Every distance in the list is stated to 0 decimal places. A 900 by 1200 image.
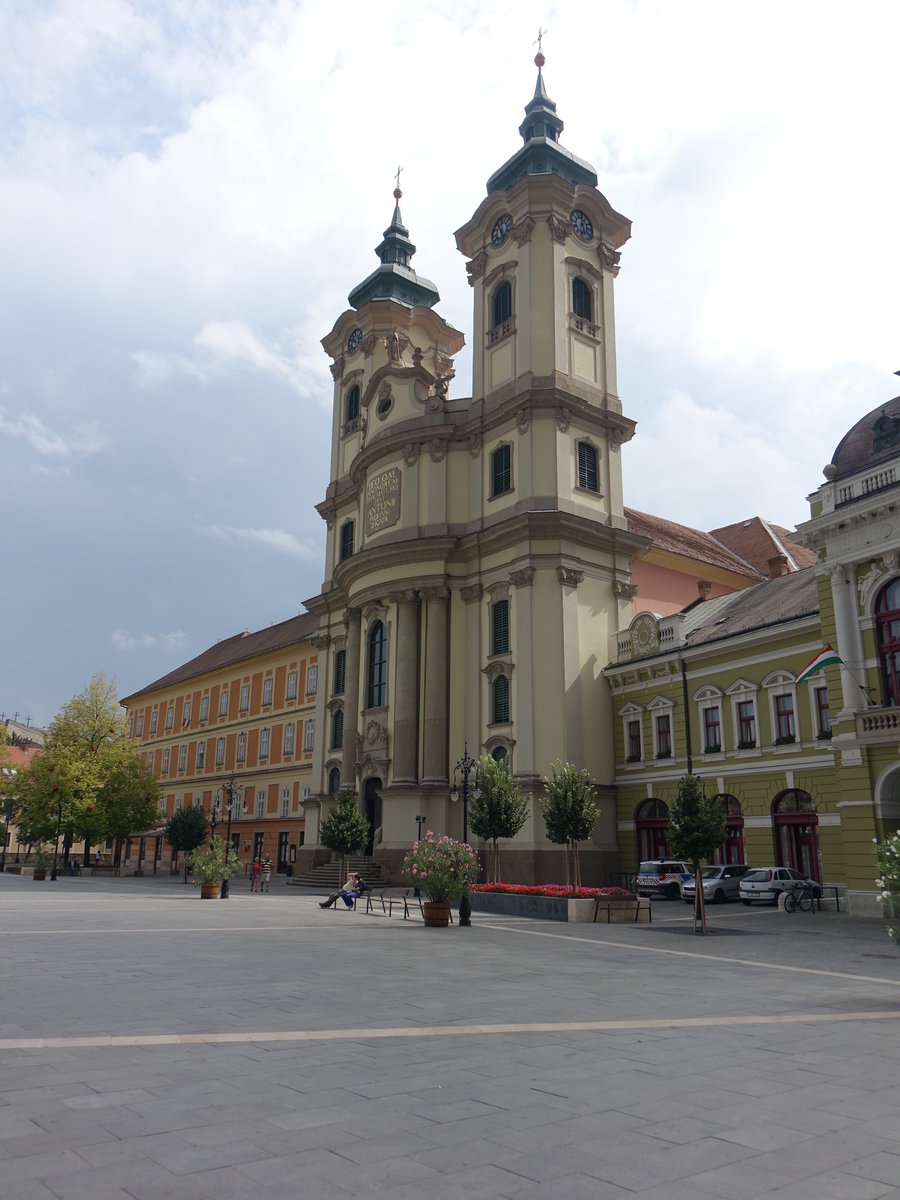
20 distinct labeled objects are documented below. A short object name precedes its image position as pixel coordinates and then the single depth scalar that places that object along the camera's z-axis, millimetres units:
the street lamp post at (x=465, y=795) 24016
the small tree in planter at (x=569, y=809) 31797
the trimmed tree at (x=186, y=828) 56375
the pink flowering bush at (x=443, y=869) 23844
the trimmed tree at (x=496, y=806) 34219
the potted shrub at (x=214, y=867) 34844
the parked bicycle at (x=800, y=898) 29141
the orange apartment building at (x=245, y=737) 62000
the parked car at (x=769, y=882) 30453
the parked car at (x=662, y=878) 36256
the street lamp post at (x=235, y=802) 66250
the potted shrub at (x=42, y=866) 51156
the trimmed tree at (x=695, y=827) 25969
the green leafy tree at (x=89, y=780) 58125
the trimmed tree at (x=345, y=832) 42250
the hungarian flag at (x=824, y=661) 28000
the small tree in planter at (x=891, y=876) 12922
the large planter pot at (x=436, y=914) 24016
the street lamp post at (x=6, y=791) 62906
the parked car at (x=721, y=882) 33000
